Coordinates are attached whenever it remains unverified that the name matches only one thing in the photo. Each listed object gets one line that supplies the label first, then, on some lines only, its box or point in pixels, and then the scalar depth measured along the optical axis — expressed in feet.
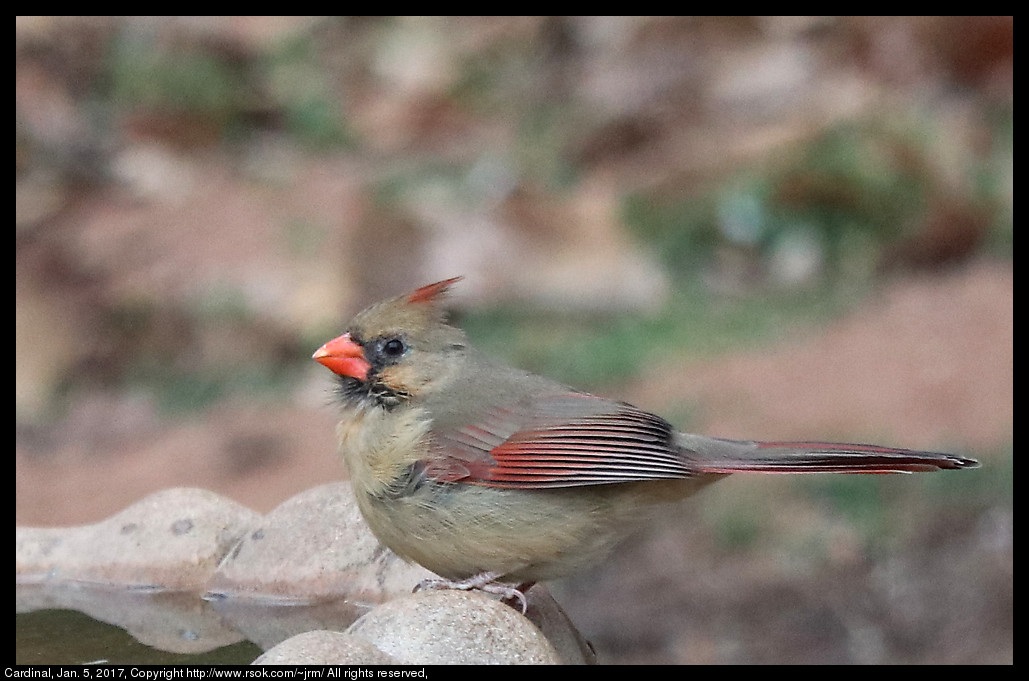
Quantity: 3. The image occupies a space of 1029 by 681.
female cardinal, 19.93
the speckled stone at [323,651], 15.25
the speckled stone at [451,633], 16.60
